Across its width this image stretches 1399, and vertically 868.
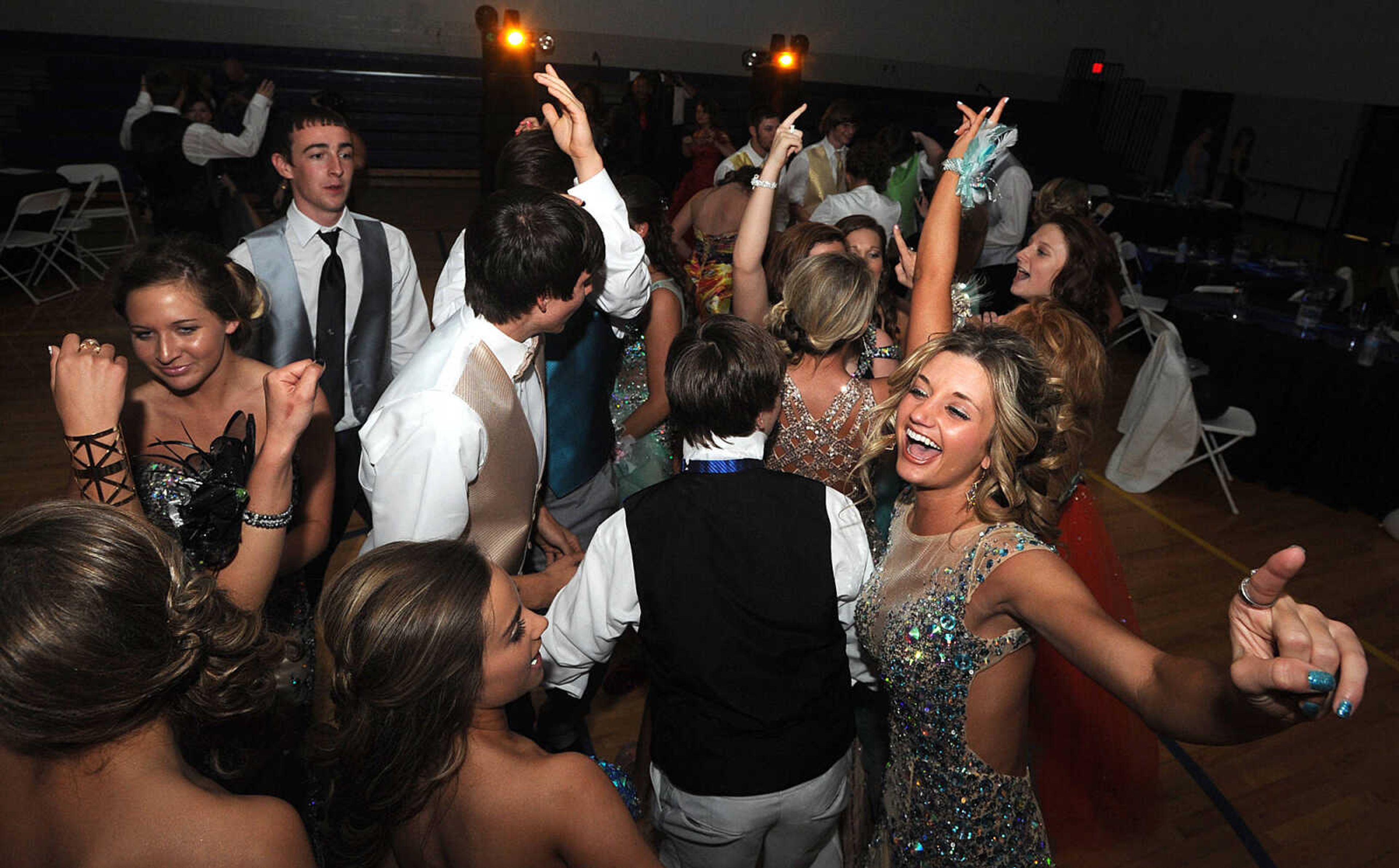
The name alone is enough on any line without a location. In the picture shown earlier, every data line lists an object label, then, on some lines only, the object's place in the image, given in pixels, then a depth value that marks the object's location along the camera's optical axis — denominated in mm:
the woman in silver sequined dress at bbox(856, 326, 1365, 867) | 1425
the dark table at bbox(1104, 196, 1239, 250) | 9539
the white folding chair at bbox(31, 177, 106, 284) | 6383
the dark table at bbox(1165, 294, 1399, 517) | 4395
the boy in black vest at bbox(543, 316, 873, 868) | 1481
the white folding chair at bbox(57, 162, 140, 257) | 6625
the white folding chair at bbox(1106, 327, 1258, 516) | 4441
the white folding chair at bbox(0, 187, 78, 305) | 5891
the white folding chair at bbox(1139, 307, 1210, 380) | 4660
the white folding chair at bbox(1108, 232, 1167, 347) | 6051
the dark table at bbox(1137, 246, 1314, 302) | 6074
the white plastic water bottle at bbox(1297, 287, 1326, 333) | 4816
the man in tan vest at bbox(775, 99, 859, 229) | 5523
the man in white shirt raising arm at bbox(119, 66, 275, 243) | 4770
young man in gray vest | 2492
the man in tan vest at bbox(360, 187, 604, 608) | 1628
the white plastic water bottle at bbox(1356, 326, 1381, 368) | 4352
